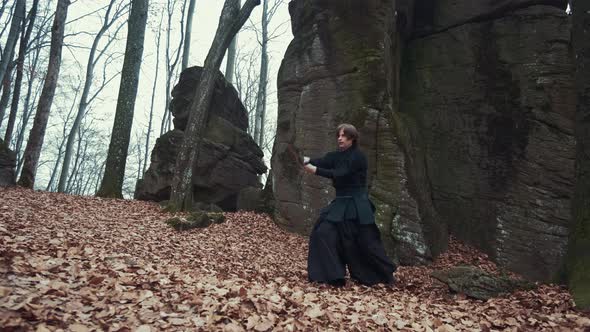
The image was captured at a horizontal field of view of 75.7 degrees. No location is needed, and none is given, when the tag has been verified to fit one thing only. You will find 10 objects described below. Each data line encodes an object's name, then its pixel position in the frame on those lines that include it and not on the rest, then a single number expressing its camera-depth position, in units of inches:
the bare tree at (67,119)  1300.4
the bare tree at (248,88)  1353.8
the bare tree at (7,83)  591.8
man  219.5
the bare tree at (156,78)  1096.8
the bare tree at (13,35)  546.9
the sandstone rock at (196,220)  347.6
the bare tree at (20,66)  541.6
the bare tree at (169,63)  988.7
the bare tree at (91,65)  845.2
